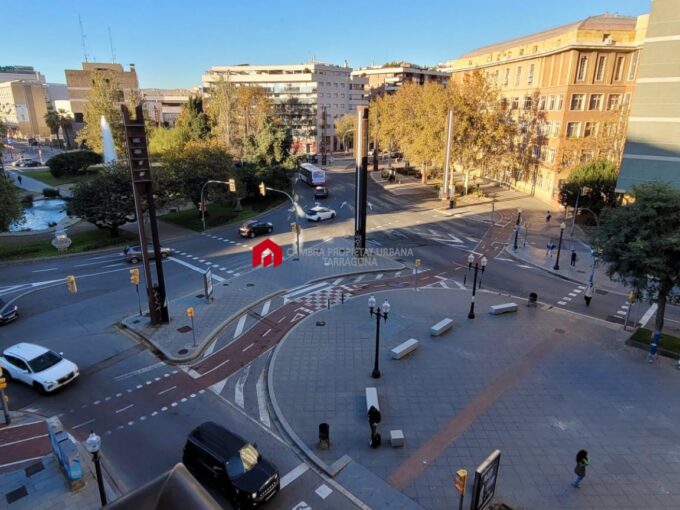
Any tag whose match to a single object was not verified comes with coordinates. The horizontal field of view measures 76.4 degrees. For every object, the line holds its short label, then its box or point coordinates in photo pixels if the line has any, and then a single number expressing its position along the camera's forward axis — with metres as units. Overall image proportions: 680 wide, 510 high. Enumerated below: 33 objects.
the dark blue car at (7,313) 24.39
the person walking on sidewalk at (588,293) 27.16
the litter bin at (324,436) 14.70
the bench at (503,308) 25.34
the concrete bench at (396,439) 14.80
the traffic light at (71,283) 23.03
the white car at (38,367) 17.91
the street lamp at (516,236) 38.69
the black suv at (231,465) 12.35
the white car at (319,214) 48.72
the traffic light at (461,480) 10.92
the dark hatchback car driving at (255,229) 42.50
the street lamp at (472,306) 24.77
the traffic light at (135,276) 23.02
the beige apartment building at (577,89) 48.59
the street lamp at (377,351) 18.24
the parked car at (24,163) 93.26
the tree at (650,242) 19.55
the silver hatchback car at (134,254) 35.27
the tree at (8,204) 35.03
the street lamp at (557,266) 33.56
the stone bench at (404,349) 20.42
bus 65.81
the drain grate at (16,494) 12.67
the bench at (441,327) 22.72
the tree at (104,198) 39.06
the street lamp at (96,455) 11.05
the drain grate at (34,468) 13.71
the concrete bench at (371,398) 16.64
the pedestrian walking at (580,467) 12.84
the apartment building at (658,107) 33.38
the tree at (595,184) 42.38
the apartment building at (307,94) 109.50
